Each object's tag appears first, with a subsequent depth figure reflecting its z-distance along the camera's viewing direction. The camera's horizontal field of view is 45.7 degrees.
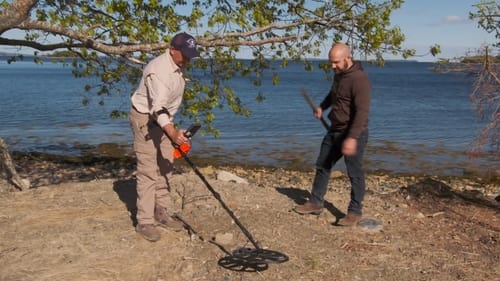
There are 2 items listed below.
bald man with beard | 6.80
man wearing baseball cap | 6.00
